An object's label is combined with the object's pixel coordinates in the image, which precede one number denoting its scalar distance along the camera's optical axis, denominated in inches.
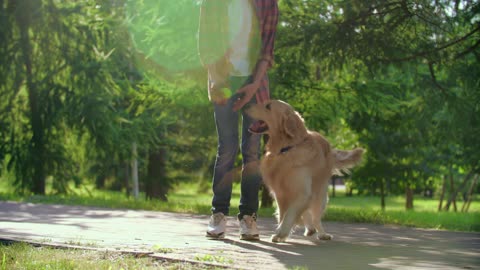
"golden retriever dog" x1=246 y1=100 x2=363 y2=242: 193.8
